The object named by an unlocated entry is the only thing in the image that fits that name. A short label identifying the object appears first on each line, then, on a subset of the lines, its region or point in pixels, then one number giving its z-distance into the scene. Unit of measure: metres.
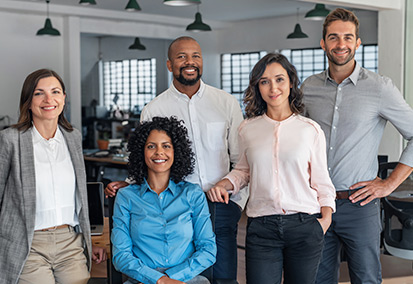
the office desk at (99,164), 6.95
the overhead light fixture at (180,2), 5.72
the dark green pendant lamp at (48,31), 8.00
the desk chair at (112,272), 2.47
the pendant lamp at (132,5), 6.38
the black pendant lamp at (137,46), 10.70
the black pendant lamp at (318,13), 7.10
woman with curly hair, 2.38
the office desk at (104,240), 2.92
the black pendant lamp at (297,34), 8.50
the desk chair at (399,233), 3.62
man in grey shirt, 2.62
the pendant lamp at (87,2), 6.56
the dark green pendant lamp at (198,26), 7.64
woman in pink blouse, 2.30
